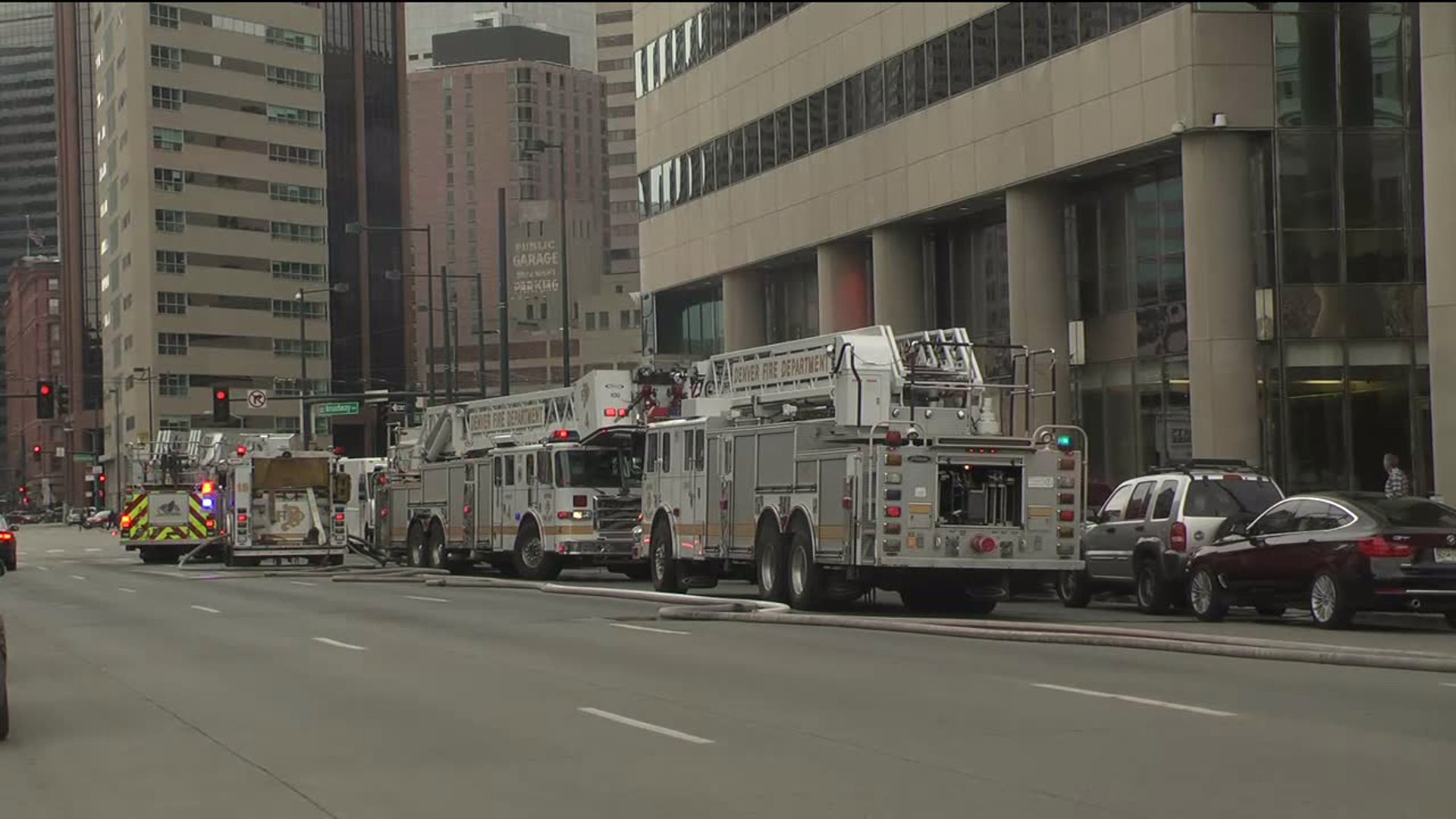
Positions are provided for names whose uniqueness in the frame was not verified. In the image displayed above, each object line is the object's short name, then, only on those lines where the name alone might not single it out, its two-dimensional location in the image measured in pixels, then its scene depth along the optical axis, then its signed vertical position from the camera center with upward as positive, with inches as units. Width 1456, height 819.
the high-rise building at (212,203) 5526.6 +821.9
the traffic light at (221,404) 2440.9 +111.4
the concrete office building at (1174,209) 1525.6 +226.6
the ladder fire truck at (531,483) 1455.5 +6.3
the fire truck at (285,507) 1902.1 -11.0
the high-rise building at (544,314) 6476.4 +610.4
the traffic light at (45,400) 2343.8 +118.0
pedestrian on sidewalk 1210.6 -3.8
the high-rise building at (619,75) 7468.0 +1533.2
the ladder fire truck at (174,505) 2191.2 -8.0
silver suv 988.6 -21.0
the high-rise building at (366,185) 6333.7 +973.6
